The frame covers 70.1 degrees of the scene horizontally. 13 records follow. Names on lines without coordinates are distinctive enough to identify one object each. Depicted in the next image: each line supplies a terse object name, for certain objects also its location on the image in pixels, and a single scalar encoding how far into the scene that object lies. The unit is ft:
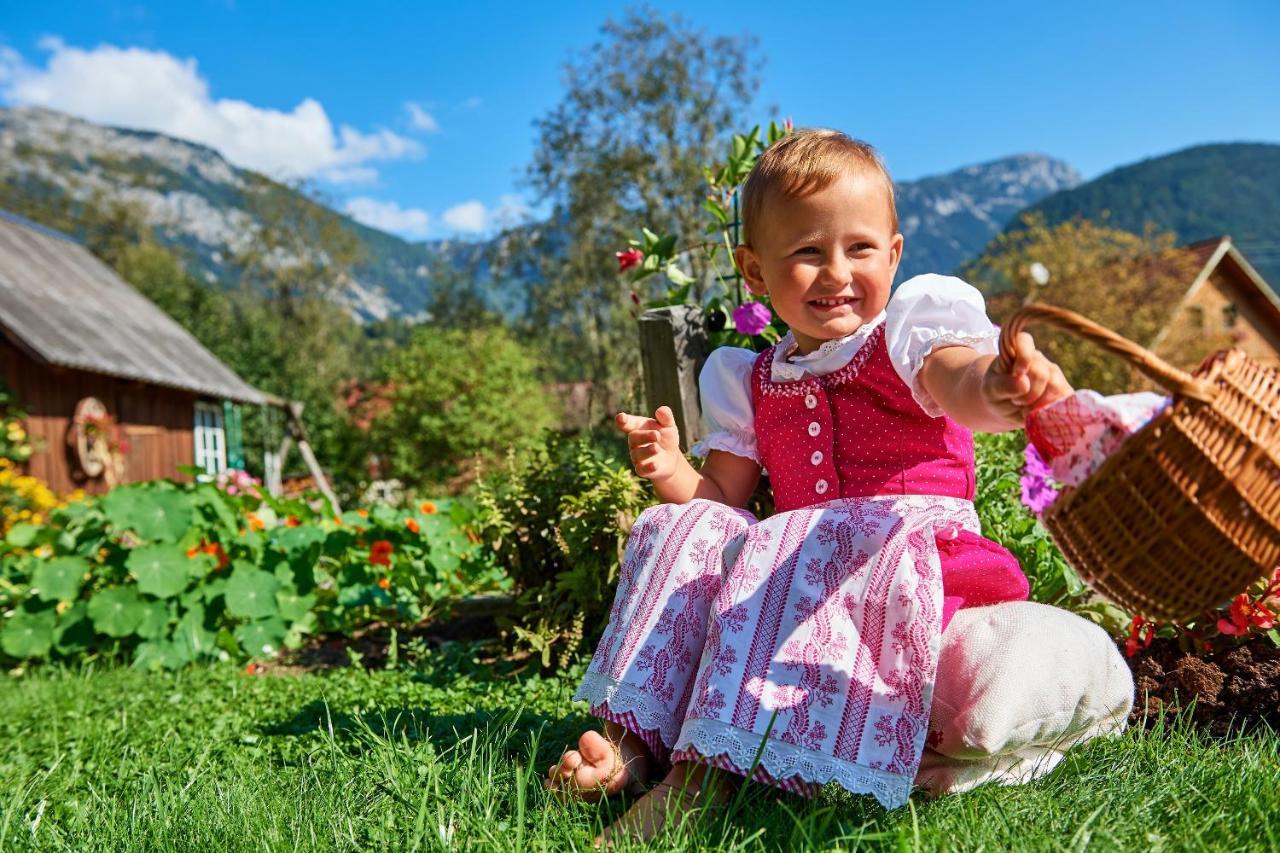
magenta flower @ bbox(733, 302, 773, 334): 9.40
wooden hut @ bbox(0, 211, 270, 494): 35.40
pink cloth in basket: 3.88
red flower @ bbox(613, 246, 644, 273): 11.10
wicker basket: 3.63
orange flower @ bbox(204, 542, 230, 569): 12.72
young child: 5.06
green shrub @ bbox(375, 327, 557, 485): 46.55
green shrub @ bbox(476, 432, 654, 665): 9.79
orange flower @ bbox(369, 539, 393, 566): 13.03
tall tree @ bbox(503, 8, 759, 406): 61.82
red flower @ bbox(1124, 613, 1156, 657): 7.61
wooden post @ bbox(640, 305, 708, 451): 9.65
